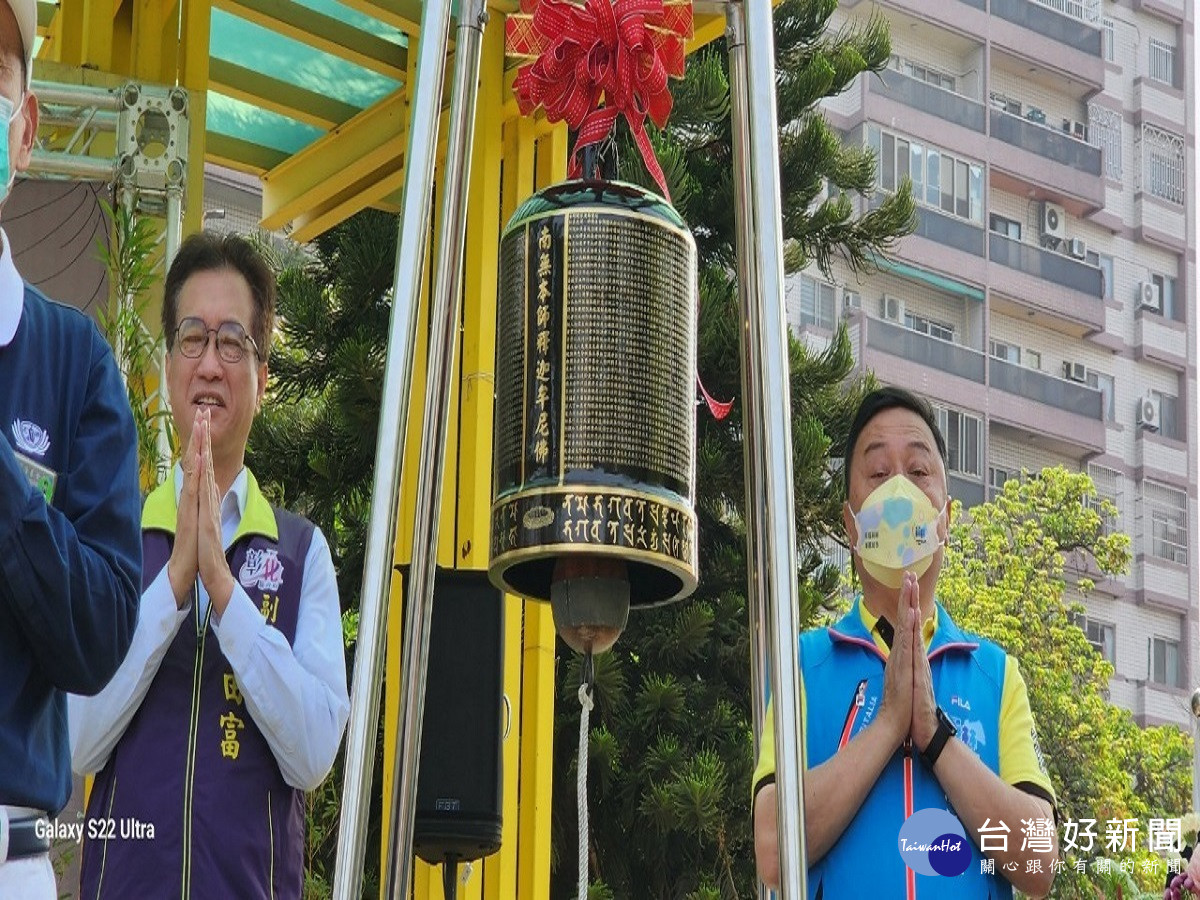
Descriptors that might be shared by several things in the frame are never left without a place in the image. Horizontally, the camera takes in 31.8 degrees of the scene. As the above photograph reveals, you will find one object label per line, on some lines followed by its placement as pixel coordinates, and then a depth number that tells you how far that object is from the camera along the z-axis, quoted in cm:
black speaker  449
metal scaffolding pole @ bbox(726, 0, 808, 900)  307
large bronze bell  335
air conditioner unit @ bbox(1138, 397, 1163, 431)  4147
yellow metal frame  753
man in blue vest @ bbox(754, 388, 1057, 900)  357
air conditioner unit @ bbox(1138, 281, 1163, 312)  4238
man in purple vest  362
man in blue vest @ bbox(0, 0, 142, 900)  254
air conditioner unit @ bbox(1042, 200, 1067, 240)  4097
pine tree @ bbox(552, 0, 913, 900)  1174
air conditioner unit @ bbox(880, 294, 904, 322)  3700
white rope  327
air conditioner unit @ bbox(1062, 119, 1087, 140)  4238
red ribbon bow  372
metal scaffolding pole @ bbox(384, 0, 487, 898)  338
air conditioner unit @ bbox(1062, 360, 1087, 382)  4050
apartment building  3769
